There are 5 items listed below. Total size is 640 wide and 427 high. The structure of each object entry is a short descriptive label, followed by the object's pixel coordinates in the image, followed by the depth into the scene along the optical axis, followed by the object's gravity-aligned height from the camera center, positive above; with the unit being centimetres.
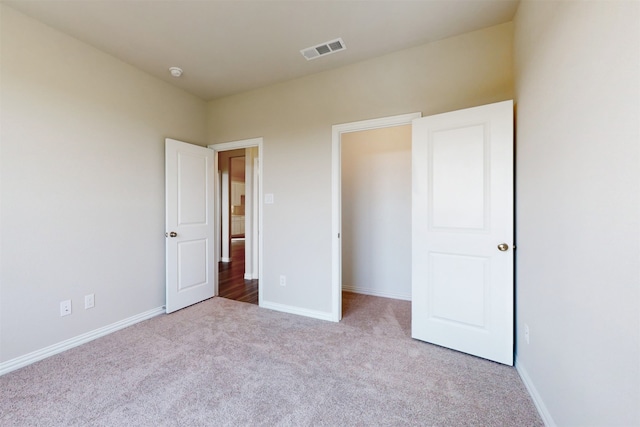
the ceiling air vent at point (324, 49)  234 +153
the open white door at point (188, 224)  300 -15
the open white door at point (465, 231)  192 -16
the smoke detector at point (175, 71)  274 +150
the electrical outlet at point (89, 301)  234 -82
